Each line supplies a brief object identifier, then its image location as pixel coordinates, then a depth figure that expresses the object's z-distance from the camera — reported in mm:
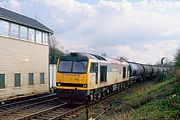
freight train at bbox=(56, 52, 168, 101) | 17062
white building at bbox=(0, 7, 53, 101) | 20172
